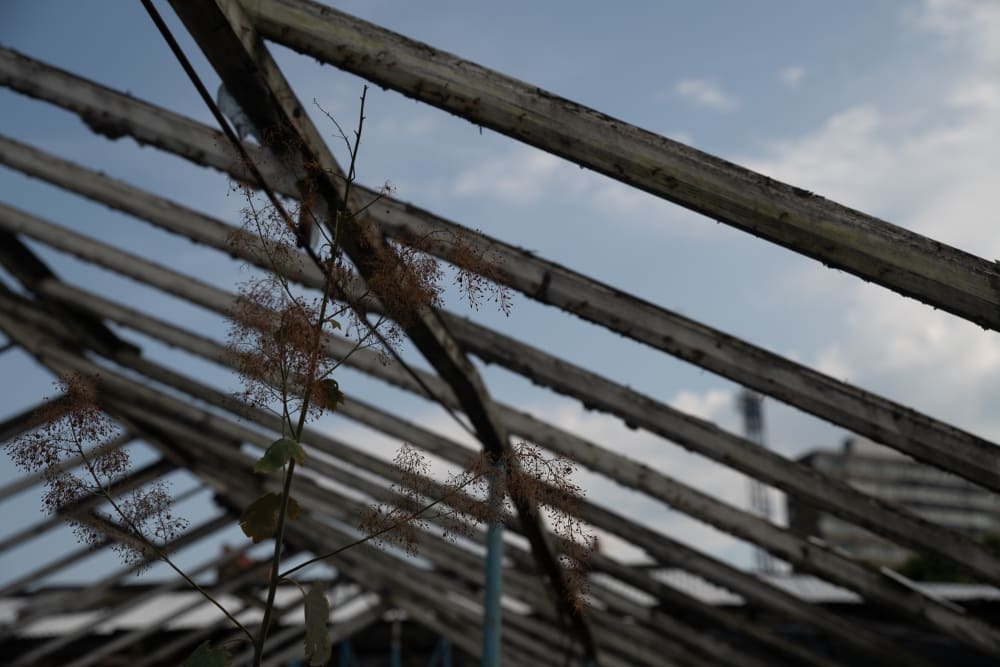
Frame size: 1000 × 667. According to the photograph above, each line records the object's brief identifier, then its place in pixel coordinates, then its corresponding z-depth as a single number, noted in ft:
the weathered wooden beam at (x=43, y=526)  22.99
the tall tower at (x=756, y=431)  113.81
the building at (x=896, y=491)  157.17
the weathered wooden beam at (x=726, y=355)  9.21
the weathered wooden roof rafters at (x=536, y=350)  6.30
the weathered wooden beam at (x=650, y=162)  6.08
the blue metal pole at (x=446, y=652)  30.81
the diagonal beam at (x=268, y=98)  6.19
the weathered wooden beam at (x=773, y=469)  11.30
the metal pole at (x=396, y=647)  31.24
